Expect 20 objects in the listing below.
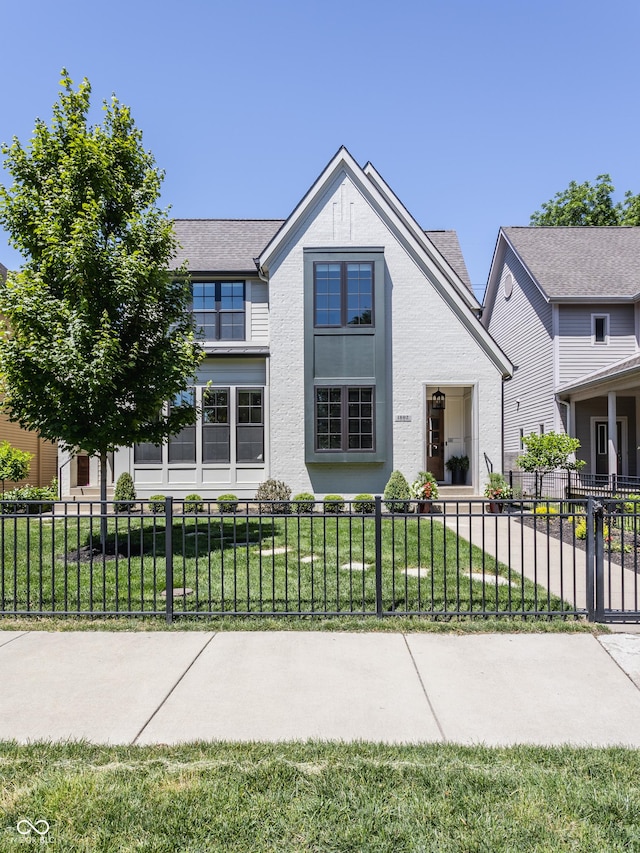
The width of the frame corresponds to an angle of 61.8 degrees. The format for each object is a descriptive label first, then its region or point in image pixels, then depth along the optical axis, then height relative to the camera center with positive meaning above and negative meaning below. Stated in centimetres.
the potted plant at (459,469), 1775 -77
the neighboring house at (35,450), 2136 -6
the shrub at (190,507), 1496 -169
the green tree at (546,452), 1471 -18
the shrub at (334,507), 1455 -165
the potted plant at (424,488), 1432 -114
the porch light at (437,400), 1886 +163
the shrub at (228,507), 1495 -168
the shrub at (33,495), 1473 -130
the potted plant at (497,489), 1473 -120
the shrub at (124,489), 1507 -115
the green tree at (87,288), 841 +265
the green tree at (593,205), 3441 +1558
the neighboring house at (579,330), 1928 +431
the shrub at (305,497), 1467 -140
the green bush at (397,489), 1430 -114
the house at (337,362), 1573 +251
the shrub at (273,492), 1462 -123
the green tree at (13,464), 1532 -43
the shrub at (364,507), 1428 -162
